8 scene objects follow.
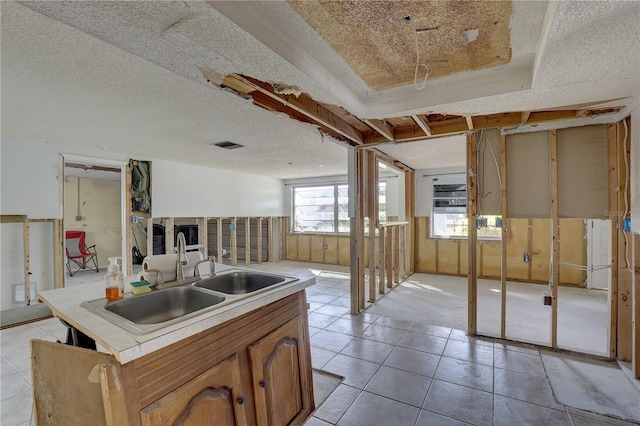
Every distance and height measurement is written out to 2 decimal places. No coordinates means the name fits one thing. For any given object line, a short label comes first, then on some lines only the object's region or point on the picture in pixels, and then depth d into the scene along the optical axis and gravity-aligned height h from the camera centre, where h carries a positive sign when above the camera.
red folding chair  6.29 -0.82
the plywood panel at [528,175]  2.84 +0.36
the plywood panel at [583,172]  2.63 +0.36
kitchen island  1.07 -0.71
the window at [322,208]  7.34 +0.09
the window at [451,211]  5.83 -0.01
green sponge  1.66 -0.44
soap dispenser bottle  1.54 -0.39
